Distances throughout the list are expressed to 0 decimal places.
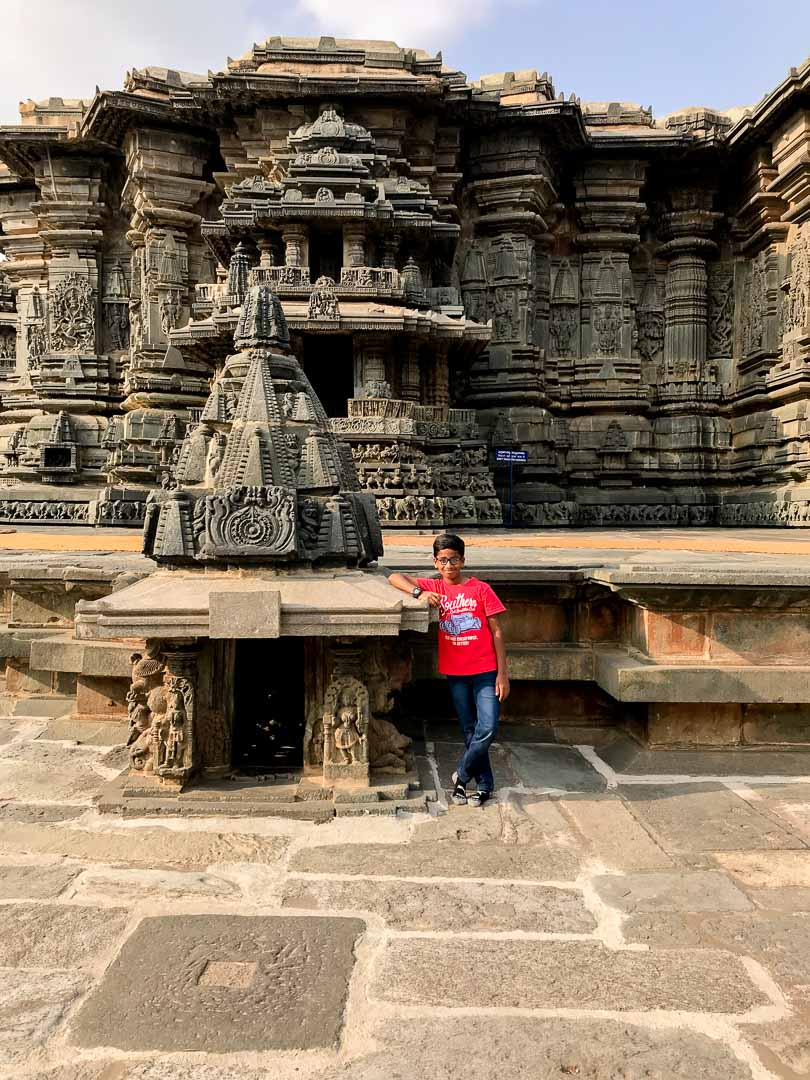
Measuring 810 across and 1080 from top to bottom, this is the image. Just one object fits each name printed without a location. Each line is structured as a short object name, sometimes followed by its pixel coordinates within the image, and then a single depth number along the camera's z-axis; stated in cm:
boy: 406
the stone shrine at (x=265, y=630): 382
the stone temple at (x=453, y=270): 1675
